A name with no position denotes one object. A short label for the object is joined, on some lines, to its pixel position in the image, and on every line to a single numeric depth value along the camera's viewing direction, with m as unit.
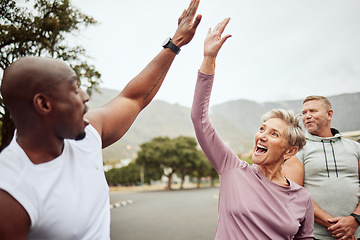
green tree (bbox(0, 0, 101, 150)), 10.80
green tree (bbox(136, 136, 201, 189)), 49.44
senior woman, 1.95
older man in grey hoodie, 2.87
